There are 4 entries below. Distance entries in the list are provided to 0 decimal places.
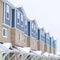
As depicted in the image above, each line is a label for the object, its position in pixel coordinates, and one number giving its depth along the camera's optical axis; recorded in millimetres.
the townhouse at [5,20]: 28297
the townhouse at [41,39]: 49156
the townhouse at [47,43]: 57256
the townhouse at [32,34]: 41253
